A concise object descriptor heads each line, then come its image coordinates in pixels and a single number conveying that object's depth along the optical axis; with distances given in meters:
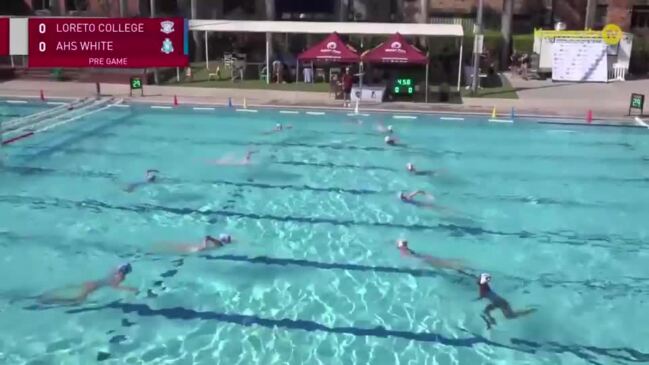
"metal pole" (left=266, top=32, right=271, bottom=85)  27.57
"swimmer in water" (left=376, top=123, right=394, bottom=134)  21.14
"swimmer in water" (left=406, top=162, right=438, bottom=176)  17.11
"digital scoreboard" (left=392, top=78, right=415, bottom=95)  25.34
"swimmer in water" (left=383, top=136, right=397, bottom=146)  19.72
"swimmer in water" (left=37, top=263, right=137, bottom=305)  10.55
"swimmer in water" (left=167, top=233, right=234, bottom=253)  12.42
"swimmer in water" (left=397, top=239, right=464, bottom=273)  12.02
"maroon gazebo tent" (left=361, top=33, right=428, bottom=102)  24.45
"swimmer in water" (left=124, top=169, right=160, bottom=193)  15.84
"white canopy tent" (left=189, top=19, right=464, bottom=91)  26.42
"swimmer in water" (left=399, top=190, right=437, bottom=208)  15.02
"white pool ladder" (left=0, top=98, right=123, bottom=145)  19.31
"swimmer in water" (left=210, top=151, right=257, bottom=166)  17.86
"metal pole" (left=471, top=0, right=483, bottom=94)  25.98
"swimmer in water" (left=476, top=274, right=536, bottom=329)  10.25
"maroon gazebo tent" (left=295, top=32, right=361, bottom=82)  24.88
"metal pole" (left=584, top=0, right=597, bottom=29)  34.34
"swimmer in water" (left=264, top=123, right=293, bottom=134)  21.03
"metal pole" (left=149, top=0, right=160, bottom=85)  28.08
